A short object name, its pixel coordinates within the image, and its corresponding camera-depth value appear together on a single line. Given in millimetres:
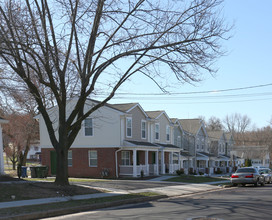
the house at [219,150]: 55781
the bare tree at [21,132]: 45156
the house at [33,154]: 91862
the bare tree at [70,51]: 17031
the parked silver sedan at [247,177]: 26703
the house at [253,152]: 80750
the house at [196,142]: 50384
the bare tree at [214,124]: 106862
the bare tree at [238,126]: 110862
